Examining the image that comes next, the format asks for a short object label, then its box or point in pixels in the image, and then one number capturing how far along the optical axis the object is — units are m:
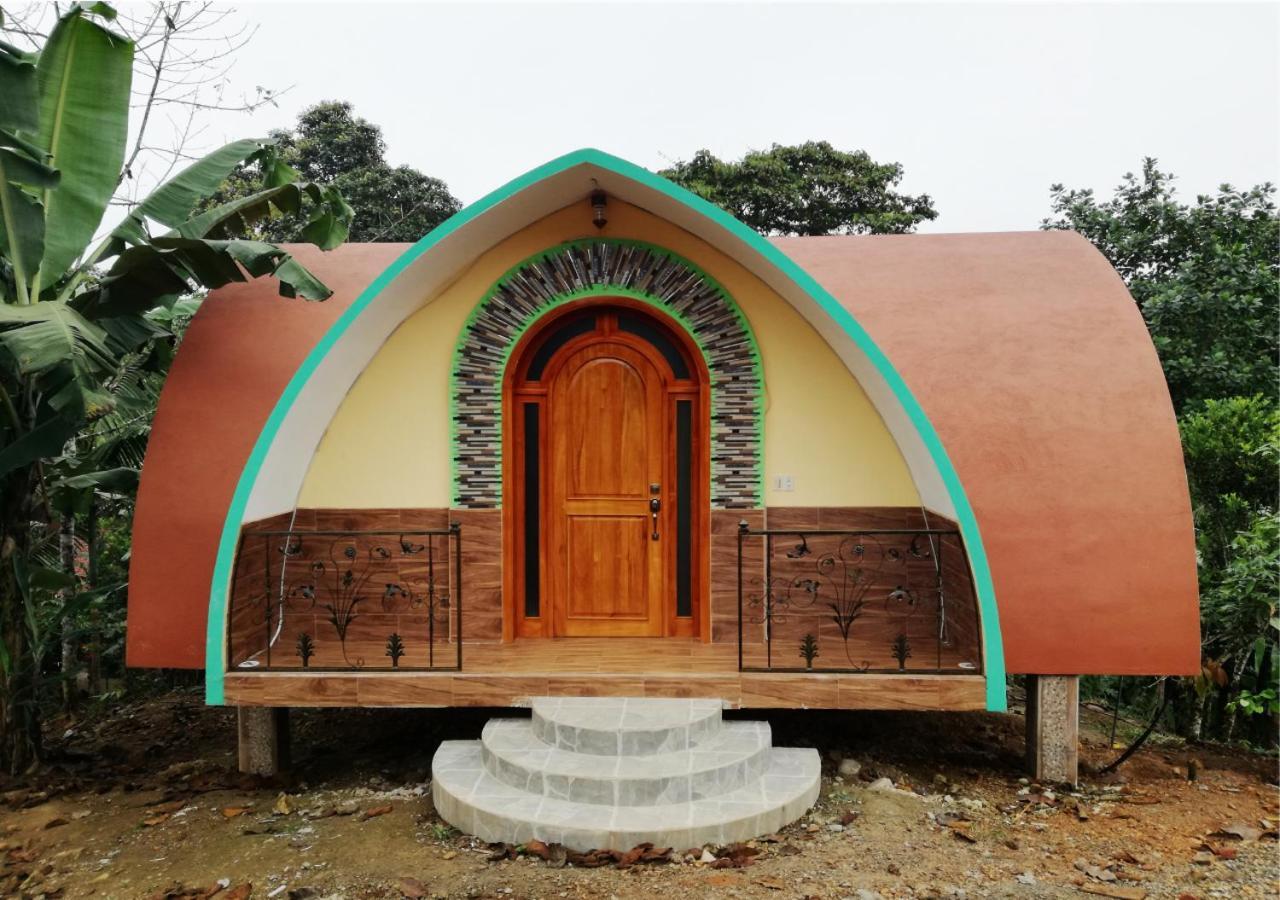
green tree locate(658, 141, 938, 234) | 20.20
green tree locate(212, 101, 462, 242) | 19.00
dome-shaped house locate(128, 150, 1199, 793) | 5.38
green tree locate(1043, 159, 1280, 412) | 10.70
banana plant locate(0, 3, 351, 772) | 4.79
